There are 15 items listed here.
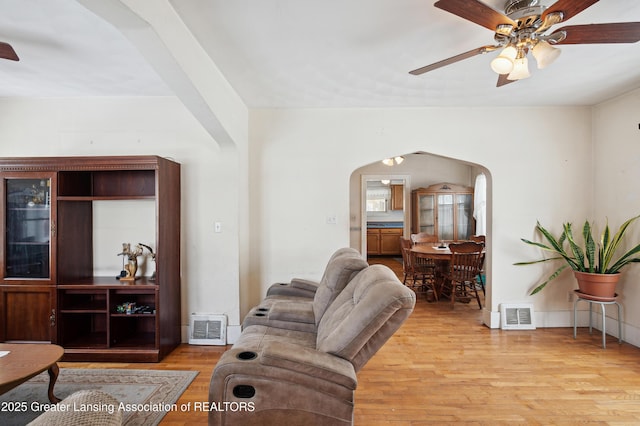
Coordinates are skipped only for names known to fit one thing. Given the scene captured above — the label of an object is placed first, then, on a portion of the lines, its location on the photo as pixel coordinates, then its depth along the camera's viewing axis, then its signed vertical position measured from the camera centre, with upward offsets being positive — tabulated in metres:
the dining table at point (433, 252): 4.56 -0.55
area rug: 2.18 -1.34
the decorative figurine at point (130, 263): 3.16 -0.46
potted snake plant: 3.20 -0.48
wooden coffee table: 1.83 -0.91
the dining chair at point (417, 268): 5.00 -0.85
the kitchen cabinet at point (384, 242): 9.03 -0.79
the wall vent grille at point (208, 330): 3.39 -1.21
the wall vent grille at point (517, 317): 3.73 -1.21
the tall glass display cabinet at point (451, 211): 7.01 +0.05
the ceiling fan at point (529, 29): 1.63 +1.02
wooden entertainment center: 2.96 -0.50
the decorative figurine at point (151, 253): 3.30 -0.39
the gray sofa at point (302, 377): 1.61 -0.81
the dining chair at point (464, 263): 4.37 -0.69
